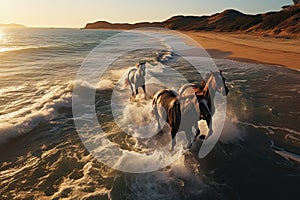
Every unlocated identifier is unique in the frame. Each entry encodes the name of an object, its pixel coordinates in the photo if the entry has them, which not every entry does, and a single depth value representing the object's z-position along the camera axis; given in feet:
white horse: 32.96
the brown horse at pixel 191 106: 17.43
